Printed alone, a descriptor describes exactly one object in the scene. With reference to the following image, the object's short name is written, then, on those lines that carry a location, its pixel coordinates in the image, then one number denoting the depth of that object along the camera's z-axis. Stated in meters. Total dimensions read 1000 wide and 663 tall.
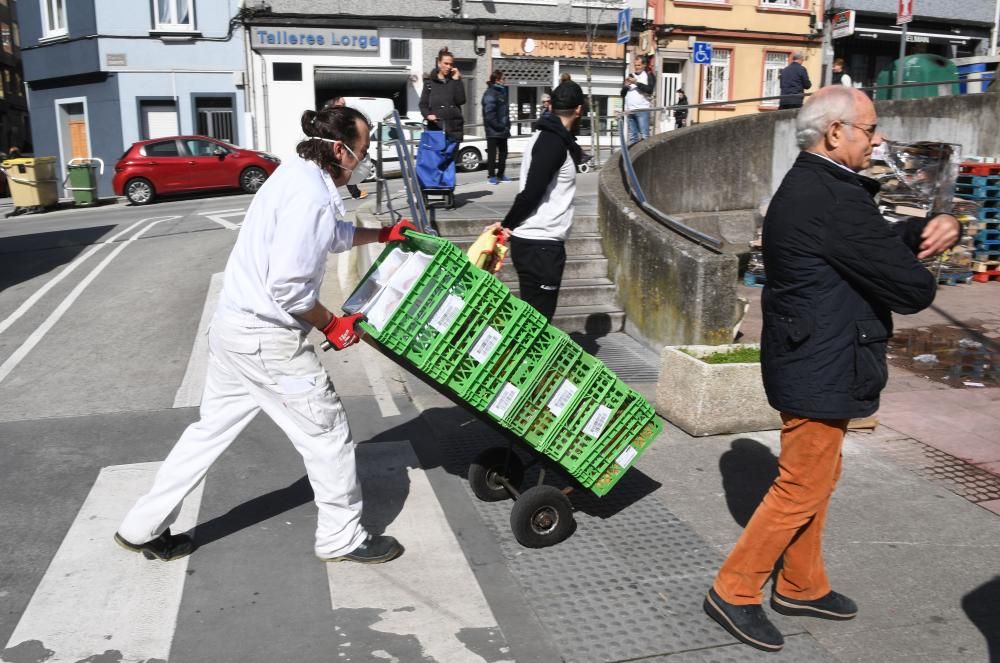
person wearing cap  5.69
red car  22.48
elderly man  3.30
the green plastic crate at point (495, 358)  4.15
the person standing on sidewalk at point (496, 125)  14.74
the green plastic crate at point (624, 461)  4.50
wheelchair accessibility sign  24.95
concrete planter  6.04
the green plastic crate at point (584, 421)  4.37
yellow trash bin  22.19
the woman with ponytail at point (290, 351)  3.90
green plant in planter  6.21
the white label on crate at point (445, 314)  4.07
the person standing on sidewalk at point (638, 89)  18.23
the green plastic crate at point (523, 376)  4.23
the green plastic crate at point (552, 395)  4.30
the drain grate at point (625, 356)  7.59
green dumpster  21.22
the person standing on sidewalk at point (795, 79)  18.27
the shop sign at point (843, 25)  25.05
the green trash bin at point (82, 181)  23.25
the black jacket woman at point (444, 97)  13.91
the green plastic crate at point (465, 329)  4.09
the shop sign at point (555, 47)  30.84
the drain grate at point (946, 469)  5.17
